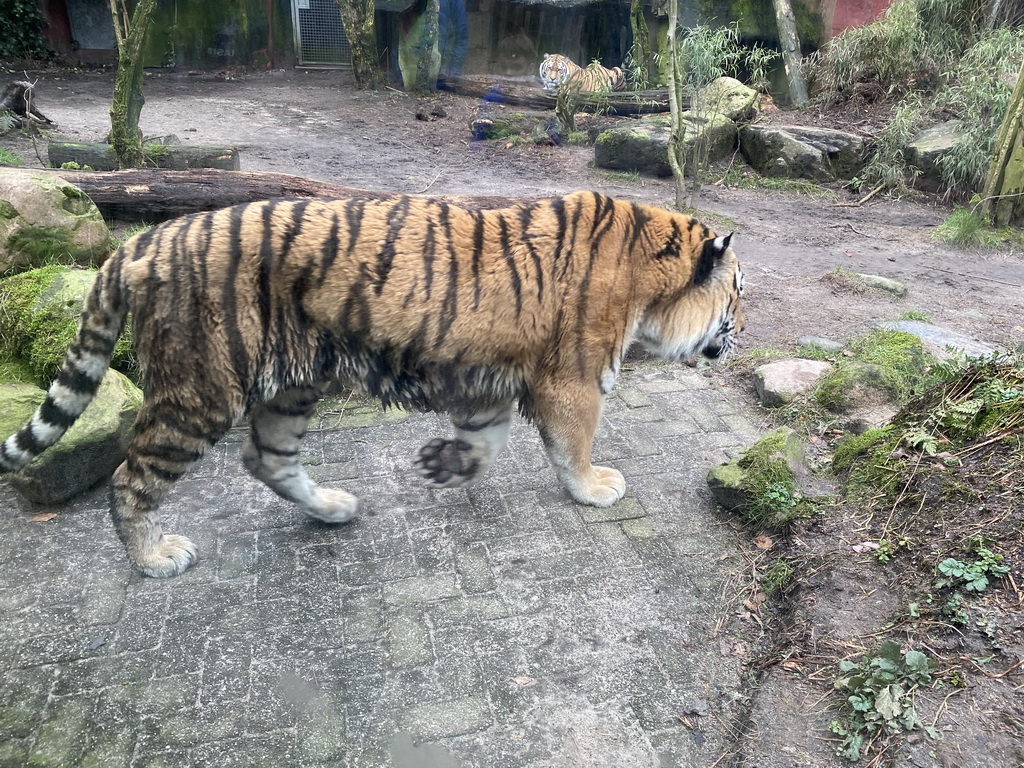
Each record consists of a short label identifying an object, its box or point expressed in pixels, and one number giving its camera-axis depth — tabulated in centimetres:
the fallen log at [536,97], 1420
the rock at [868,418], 438
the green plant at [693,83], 791
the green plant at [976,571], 271
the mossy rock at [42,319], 425
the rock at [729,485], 380
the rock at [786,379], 481
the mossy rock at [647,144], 1098
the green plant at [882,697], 242
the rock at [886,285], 697
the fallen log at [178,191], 599
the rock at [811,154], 1118
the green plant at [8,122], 1033
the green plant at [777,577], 330
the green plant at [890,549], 312
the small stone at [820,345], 552
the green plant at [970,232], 859
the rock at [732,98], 1183
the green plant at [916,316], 618
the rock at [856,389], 458
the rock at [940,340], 530
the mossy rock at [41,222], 487
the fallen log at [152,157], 804
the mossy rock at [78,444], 361
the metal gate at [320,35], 1803
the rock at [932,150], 1038
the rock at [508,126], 1291
